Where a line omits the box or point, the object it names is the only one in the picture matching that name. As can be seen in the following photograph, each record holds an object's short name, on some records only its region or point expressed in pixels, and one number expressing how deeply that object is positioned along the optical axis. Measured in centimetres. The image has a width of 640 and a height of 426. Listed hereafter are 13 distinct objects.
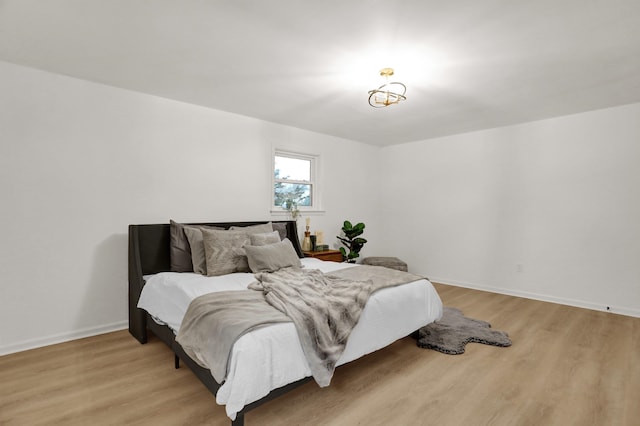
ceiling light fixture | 285
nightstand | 448
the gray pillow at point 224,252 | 302
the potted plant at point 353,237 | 533
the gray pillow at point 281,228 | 416
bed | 161
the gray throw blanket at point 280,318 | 173
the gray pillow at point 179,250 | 323
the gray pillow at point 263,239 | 334
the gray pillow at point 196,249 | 313
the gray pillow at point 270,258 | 306
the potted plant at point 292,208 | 475
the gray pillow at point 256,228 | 366
